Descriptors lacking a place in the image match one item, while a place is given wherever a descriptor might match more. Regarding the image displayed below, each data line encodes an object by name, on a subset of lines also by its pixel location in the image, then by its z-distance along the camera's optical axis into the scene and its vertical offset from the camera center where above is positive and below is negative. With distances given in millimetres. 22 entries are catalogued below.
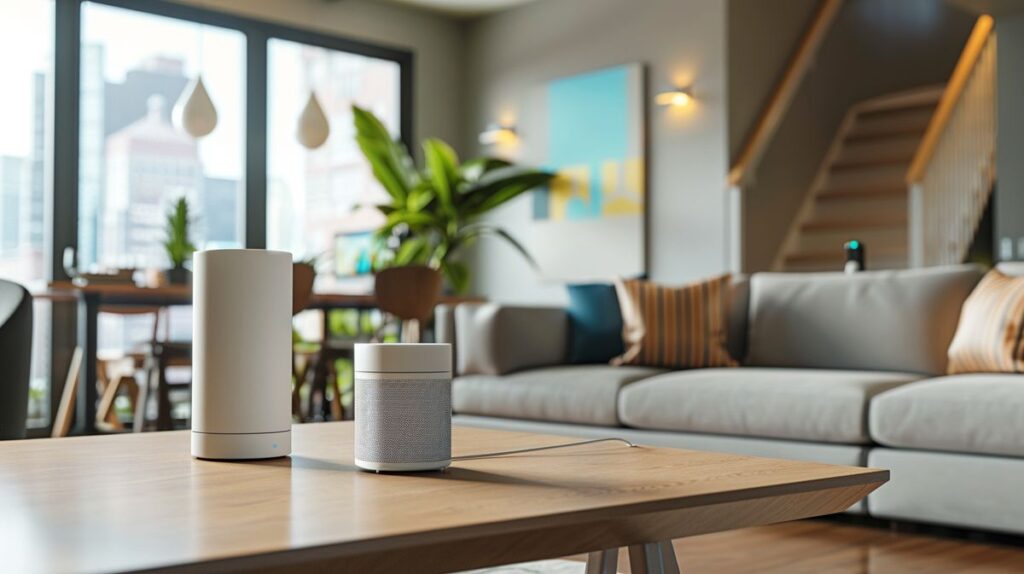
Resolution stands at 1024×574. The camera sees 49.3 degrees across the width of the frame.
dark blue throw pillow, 4492 -30
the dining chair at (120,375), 5719 -281
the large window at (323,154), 7199 +1109
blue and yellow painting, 6848 +1096
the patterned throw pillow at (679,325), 4180 -18
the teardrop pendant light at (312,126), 5832 +1023
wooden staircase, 6867 +835
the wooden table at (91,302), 5082 +89
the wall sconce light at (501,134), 7637 +1278
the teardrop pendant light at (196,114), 5520 +1030
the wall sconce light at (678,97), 6539 +1314
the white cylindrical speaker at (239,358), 1309 -44
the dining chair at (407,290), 4152 +115
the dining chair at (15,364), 1736 -66
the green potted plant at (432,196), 6961 +794
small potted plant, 5766 +443
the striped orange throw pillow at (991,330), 3359 -31
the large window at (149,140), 6371 +1085
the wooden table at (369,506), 791 -161
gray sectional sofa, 2941 -222
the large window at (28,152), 6109 +938
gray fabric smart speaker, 1195 -96
